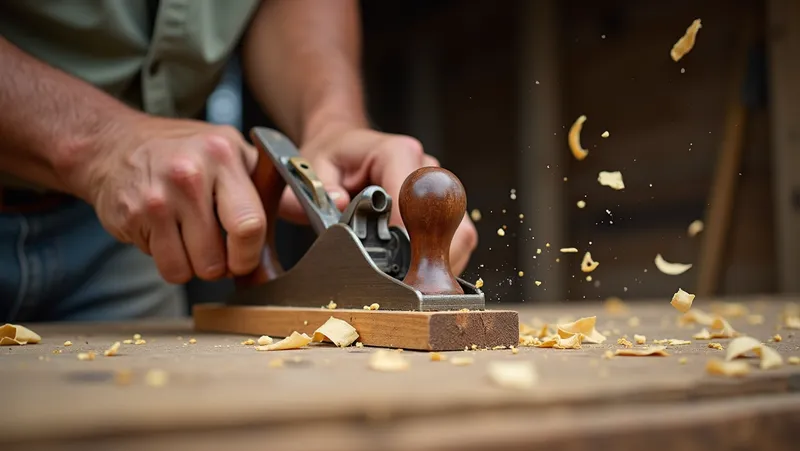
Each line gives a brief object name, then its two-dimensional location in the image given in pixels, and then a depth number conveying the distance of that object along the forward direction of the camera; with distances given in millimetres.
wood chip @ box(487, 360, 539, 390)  630
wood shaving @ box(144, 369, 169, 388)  650
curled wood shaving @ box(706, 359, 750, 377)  692
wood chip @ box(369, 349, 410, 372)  758
